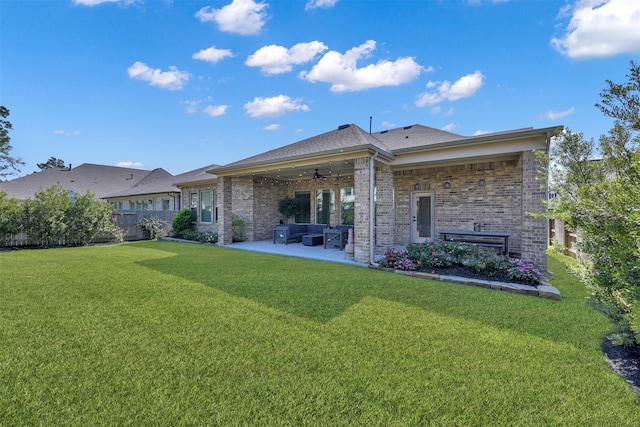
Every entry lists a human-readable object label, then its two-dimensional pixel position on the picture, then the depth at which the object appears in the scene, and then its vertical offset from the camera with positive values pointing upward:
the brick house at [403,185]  6.97 +0.93
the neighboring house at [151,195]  18.30 +1.25
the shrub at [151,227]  14.41 -0.76
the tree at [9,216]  10.39 -0.11
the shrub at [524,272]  5.52 -1.25
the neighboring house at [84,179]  24.59 +3.19
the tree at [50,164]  44.78 +7.85
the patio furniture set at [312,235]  10.71 -0.98
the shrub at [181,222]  14.50 -0.52
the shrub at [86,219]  11.48 -0.27
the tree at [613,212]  2.52 -0.03
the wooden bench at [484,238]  8.14 -0.86
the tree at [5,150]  20.48 +4.72
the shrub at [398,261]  6.80 -1.25
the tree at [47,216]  10.86 -0.11
